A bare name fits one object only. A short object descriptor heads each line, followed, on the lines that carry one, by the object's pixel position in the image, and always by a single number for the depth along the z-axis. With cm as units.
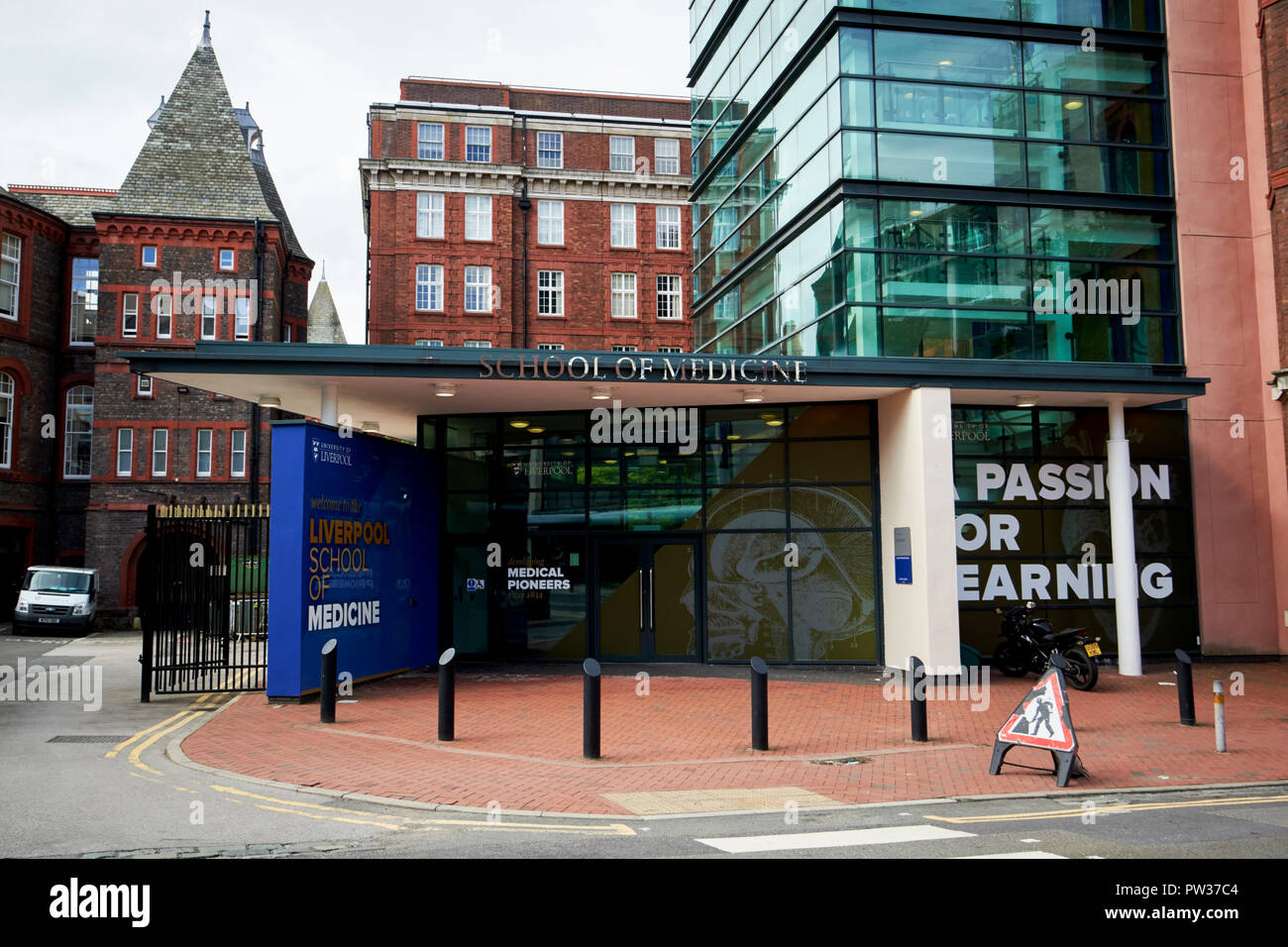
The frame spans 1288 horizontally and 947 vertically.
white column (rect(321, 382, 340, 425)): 1530
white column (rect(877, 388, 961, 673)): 1519
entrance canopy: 1434
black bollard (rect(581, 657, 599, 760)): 1002
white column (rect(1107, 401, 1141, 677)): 1644
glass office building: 1800
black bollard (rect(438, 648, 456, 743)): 1098
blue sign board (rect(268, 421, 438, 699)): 1366
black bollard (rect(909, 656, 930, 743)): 1095
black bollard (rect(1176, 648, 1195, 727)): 1169
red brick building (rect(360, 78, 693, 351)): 4156
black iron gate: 1417
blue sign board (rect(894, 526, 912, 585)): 1580
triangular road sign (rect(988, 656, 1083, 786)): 891
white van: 2969
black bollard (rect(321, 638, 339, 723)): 1196
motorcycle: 1484
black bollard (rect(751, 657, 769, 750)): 1050
